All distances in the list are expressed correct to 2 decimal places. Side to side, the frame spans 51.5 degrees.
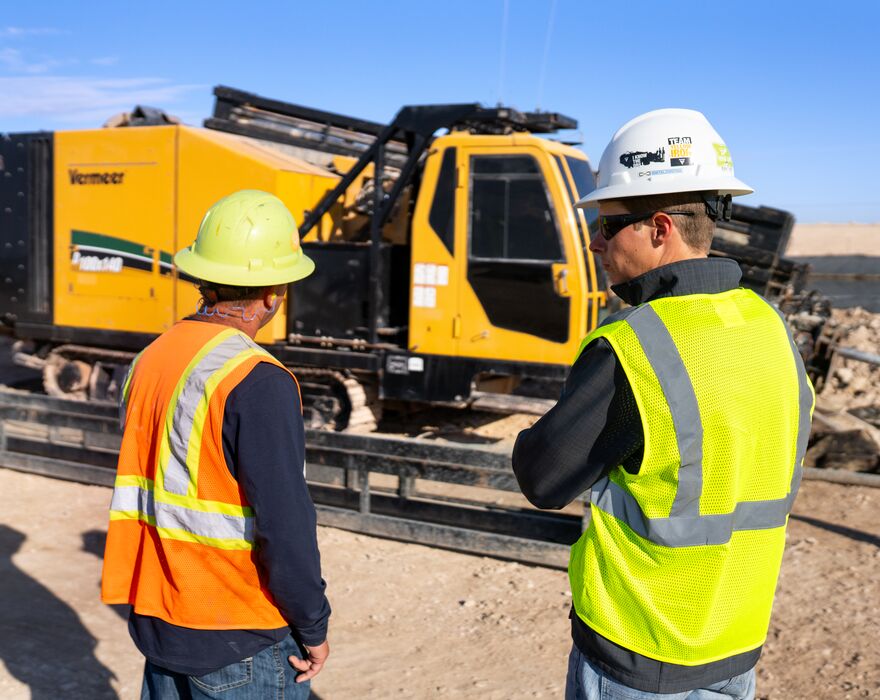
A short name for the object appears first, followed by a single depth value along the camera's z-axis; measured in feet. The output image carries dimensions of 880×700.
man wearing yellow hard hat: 7.05
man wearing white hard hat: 5.90
